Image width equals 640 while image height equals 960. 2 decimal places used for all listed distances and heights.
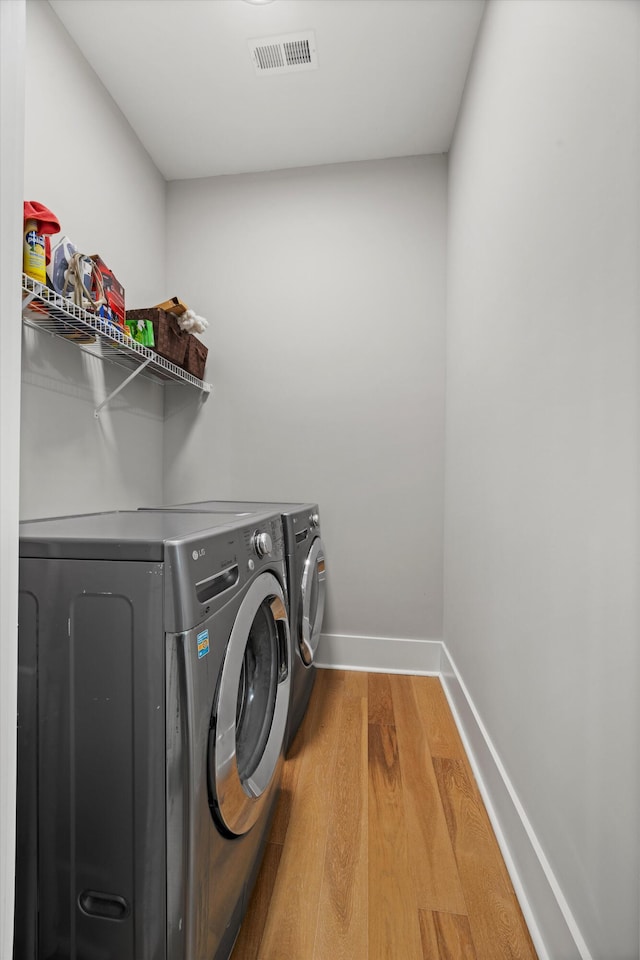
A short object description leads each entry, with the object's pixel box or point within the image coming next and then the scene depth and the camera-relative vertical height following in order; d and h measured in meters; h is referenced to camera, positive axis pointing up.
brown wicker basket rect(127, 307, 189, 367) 1.87 +0.63
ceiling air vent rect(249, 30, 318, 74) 1.67 +1.63
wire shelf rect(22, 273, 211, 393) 1.26 +0.49
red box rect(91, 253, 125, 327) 1.50 +0.65
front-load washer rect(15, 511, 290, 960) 0.72 -0.44
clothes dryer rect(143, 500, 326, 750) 1.56 -0.40
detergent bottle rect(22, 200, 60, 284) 1.22 +0.66
